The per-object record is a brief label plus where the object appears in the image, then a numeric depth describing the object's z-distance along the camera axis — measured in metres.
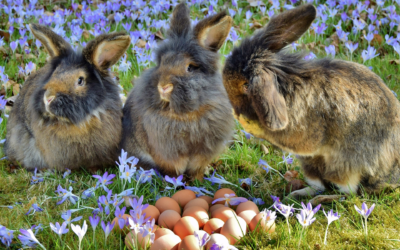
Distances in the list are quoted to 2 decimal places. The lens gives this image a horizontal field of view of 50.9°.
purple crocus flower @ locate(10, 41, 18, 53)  5.14
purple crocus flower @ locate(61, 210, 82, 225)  2.62
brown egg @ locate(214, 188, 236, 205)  3.07
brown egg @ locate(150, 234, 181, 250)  2.45
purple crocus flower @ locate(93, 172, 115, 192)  3.03
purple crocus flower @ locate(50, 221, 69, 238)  2.42
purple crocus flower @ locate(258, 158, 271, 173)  3.49
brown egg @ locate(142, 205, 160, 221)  2.83
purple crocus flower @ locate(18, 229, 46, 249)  2.30
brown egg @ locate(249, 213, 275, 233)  2.63
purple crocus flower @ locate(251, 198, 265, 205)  3.14
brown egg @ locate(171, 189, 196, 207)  3.10
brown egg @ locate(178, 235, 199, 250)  2.41
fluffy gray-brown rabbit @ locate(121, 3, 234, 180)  3.11
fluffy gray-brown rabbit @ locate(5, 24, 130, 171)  3.42
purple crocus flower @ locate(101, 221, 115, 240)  2.49
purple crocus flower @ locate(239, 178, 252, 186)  3.36
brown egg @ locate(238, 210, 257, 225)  2.73
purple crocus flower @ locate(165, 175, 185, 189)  3.18
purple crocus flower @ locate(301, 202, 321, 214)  2.53
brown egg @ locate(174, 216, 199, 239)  2.60
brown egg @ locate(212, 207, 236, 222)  2.77
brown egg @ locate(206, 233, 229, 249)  2.45
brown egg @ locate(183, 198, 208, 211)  2.95
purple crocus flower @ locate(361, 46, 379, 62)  4.41
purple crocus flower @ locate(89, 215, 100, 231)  2.49
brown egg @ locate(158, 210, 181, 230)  2.77
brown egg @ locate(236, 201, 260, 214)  2.84
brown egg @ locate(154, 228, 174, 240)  2.58
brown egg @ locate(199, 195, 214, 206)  3.11
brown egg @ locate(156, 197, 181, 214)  2.95
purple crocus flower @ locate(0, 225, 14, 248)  2.58
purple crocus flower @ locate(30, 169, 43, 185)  3.61
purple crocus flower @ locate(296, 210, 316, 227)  2.49
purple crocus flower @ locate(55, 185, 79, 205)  2.98
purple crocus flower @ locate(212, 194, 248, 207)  2.96
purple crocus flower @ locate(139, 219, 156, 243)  2.46
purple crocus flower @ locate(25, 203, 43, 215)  2.98
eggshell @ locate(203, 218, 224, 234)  2.67
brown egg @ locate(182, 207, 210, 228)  2.75
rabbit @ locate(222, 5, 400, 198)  2.76
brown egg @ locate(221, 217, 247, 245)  2.57
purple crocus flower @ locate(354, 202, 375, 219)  2.53
